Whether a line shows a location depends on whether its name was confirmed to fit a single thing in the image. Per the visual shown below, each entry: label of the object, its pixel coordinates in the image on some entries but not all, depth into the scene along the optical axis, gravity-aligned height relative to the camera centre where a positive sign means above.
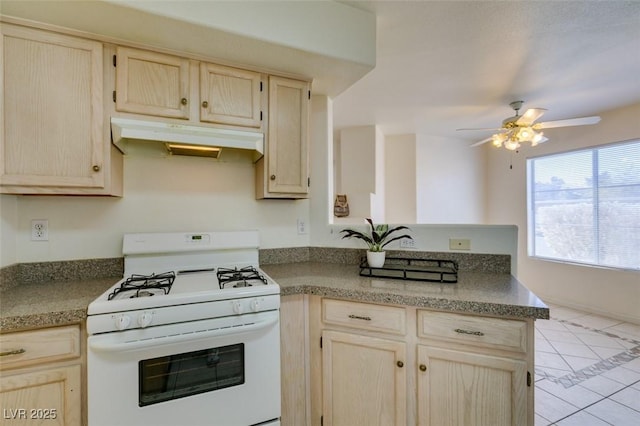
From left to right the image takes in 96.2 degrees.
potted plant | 1.87 -0.18
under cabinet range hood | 1.49 +0.42
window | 3.53 +0.09
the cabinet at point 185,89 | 1.56 +0.72
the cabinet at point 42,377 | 1.11 -0.66
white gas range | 1.17 -0.62
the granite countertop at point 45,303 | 1.11 -0.39
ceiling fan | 2.86 +0.92
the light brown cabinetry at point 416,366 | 1.25 -0.74
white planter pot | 1.86 -0.30
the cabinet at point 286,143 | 1.87 +0.46
